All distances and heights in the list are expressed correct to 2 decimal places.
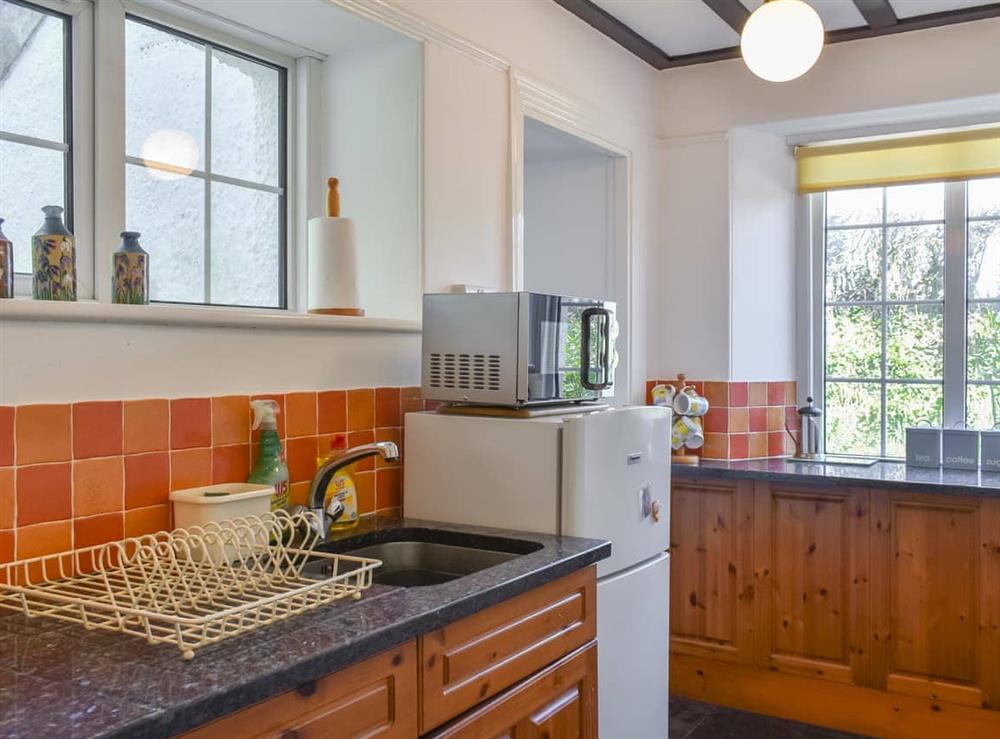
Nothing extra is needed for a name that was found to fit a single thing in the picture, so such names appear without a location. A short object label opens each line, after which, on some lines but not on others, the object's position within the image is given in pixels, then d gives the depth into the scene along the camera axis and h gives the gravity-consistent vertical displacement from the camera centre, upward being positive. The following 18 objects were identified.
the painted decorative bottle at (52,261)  1.59 +0.19
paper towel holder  2.16 +0.24
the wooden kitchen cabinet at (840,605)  2.86 -0.80
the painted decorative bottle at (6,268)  1.53 +0.17
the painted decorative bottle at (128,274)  1.72 +0.18
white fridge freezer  2.05 -0.30
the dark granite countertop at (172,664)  1.00 -0.37
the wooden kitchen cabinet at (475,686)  1.22 -0.51
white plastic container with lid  1.67 -0.25
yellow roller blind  3.33 +0.79
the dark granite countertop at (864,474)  2.84 -0.36
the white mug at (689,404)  3.40 -0.14
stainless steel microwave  2.10 +0.05
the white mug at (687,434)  3.40 -0.25
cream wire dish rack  1.27 -0.35
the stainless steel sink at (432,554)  1.96 -0.41
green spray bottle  1.88 -0.18
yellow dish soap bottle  2.00 -0.30
